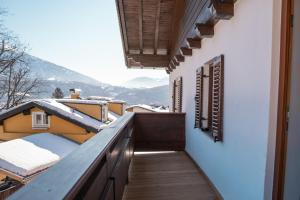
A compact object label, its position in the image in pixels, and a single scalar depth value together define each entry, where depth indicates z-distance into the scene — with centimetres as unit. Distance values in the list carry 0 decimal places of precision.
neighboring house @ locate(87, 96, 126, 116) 1284
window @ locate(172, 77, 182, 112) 426
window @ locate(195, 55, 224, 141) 195
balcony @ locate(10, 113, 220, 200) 59
